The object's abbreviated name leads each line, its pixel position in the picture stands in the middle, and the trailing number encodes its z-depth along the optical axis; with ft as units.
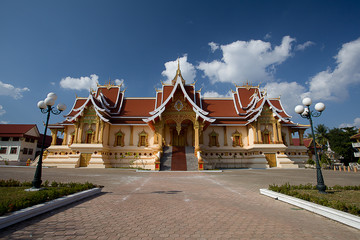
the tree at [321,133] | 137.69
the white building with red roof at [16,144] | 98.27
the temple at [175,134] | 66.80
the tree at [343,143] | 118.21
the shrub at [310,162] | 71.05
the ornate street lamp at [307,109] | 23.02
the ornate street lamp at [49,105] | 23.37
